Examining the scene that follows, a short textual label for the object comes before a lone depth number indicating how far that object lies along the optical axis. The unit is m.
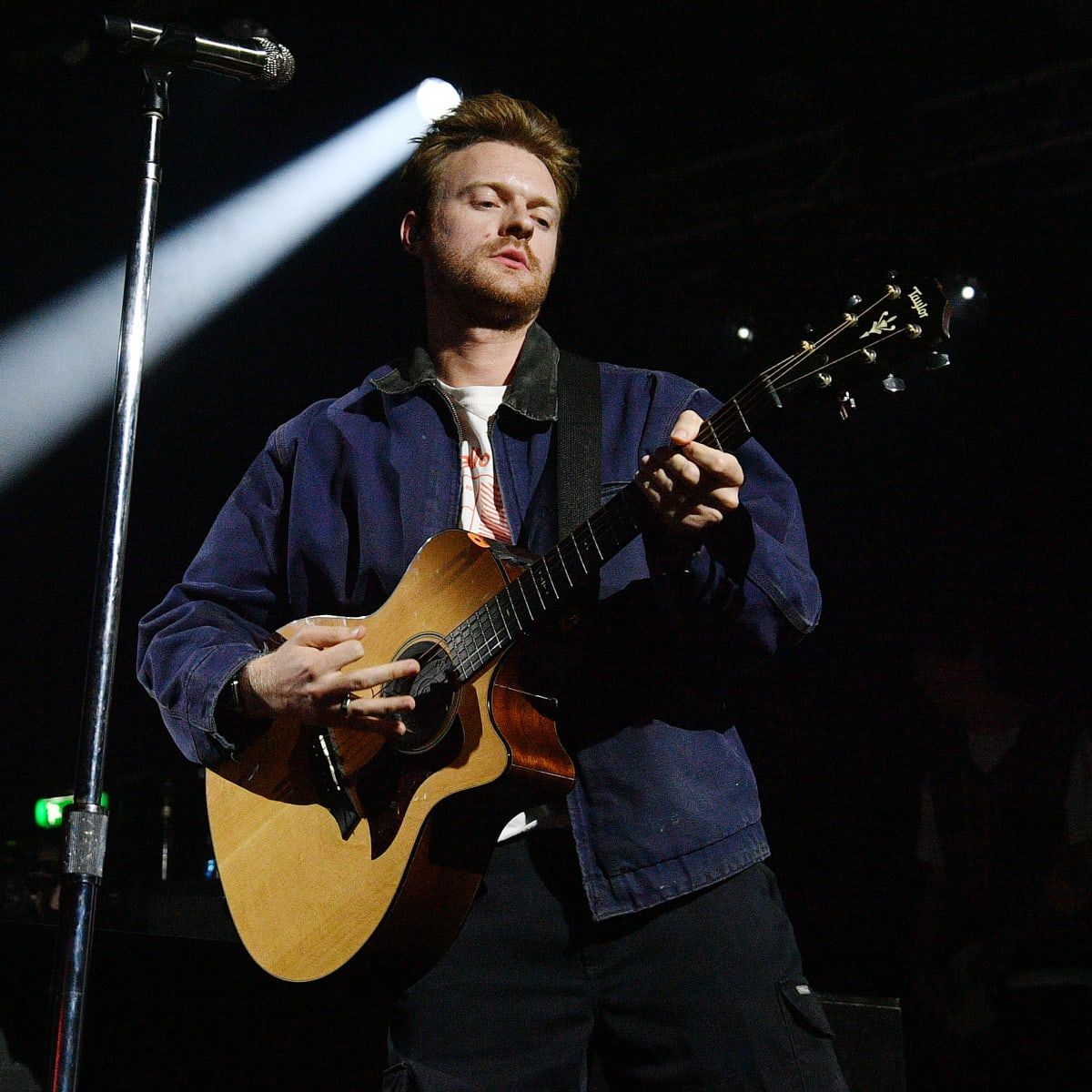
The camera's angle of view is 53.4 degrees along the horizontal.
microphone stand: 1.77
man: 1.61
